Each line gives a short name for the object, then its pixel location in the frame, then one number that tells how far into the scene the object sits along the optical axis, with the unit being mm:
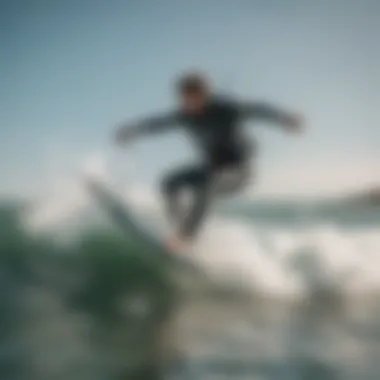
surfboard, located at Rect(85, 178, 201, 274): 4491
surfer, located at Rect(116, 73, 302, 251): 4519
